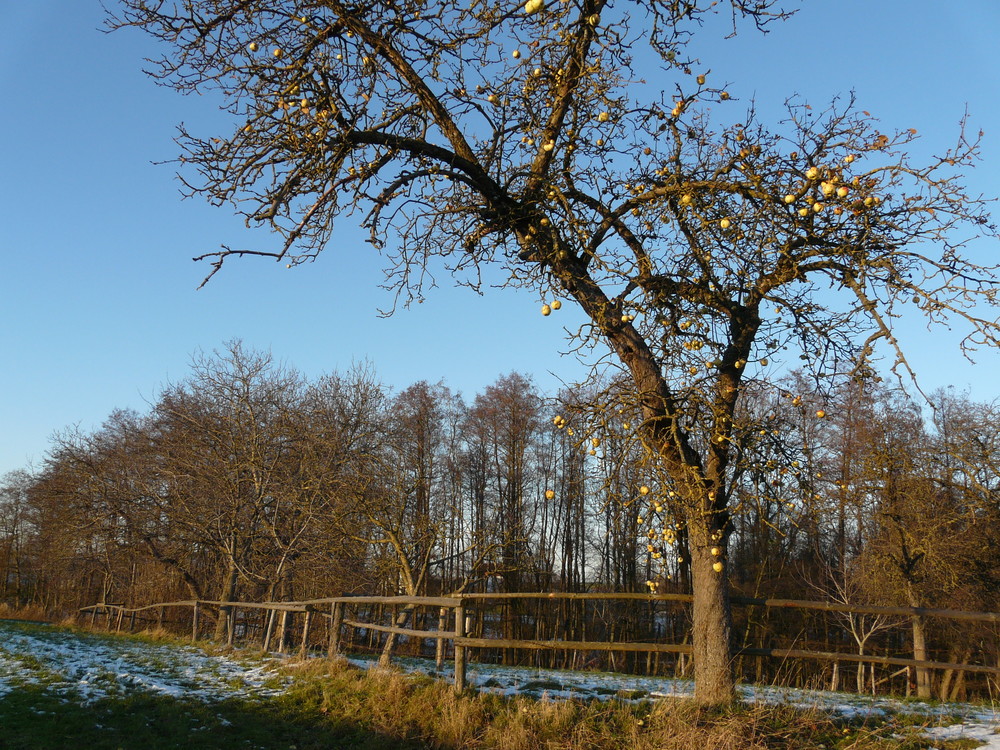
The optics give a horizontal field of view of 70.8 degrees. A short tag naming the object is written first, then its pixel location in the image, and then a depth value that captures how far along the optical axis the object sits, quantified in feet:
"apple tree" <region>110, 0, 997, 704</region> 18.54
